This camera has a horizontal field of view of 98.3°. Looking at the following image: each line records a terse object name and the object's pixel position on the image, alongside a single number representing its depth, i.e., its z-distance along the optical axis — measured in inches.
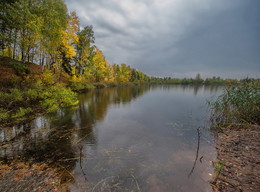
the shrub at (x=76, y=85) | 840.6
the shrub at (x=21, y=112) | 300.2
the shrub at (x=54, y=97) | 395.4
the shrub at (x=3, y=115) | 269.2
